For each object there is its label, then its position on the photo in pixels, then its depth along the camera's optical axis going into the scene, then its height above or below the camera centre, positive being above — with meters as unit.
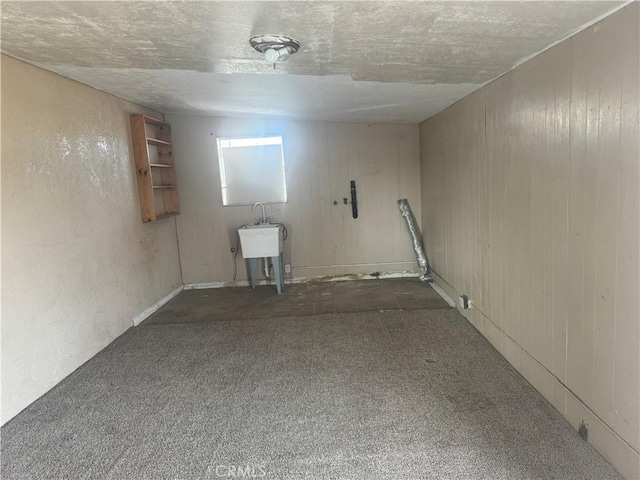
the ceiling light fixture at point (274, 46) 1.91 +0.78
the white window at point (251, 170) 4.80 +0.34
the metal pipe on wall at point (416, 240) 4.70 -0.68
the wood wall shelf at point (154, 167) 3.77 +0.40
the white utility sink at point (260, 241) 4.41 -0.53
